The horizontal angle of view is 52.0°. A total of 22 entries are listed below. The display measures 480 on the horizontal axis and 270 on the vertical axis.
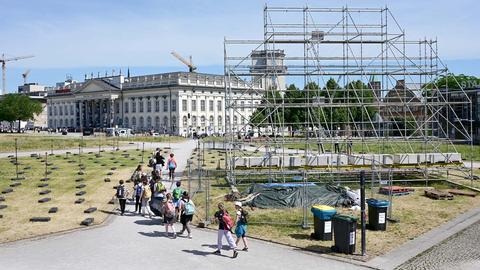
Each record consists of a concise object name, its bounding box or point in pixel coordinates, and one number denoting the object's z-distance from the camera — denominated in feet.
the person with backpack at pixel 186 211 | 49.19
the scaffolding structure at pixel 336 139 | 86.33
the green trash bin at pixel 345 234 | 44.11
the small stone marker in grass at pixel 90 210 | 60.66
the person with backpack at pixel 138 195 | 59.72
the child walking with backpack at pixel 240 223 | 44.23
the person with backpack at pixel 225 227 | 43.09
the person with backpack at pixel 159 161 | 83.97
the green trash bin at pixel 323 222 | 48.32
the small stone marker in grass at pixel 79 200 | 67.10
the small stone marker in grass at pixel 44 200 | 67.26
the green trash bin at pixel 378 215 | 52.60
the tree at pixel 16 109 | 350.43
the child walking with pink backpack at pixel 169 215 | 49.32
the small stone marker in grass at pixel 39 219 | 55.88
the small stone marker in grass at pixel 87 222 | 54.54
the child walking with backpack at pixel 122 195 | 58.54
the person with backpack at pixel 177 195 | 53.67
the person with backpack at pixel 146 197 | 58.80
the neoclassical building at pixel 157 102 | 323.78
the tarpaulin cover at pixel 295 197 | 63.93
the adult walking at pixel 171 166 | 86.17
